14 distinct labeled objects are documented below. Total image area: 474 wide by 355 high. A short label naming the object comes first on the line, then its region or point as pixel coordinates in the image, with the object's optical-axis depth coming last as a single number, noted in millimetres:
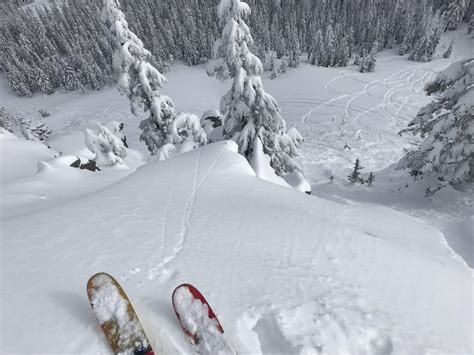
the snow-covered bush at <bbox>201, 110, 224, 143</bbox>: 20358
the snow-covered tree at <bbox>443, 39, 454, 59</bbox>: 50228
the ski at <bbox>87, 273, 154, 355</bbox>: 2986
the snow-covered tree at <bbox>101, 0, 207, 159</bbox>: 12969
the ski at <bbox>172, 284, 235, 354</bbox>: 3031
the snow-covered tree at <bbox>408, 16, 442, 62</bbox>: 49469
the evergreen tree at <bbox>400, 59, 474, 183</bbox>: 9789
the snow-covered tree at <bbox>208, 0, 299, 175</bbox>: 10266
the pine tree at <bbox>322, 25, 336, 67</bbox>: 55062
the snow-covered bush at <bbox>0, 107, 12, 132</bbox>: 29491
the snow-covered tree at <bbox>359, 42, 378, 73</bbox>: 50141
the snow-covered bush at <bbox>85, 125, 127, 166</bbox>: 14900
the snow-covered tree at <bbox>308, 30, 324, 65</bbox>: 55500
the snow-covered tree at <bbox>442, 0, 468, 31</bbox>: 59938
